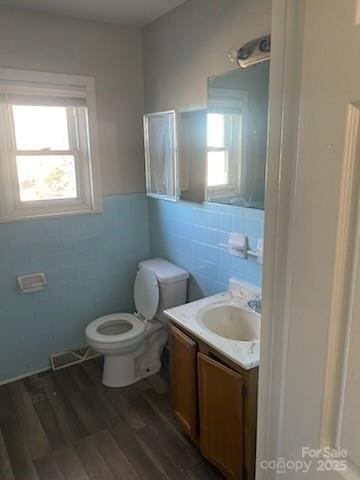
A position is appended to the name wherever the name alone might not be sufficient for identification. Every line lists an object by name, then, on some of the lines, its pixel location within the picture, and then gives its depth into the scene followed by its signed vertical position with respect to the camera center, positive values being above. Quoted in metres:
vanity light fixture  1.76 +0.51
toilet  2.51 -1.22
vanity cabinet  1.58 -1.17
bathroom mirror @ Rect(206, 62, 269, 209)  1.89 +0.10
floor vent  2.82 -1.56
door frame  0.61 -0.11
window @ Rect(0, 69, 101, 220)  2.41 +0.08
